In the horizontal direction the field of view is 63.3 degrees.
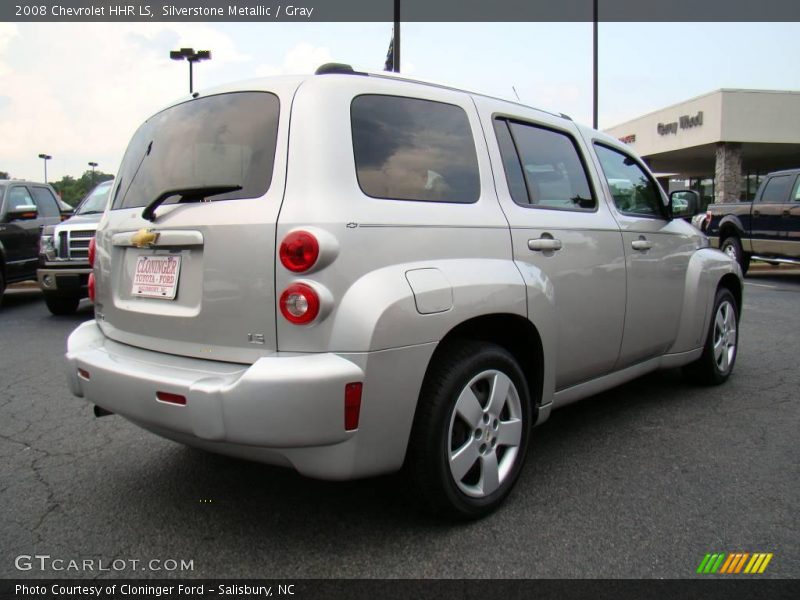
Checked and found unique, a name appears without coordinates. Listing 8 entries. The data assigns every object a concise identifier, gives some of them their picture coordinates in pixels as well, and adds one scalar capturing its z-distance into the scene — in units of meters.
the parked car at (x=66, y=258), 8.16
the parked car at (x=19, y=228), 9.49
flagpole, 12.23
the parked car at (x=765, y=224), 11.88
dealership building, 23.61
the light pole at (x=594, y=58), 18.77
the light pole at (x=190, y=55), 22.69
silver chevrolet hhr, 2.26
